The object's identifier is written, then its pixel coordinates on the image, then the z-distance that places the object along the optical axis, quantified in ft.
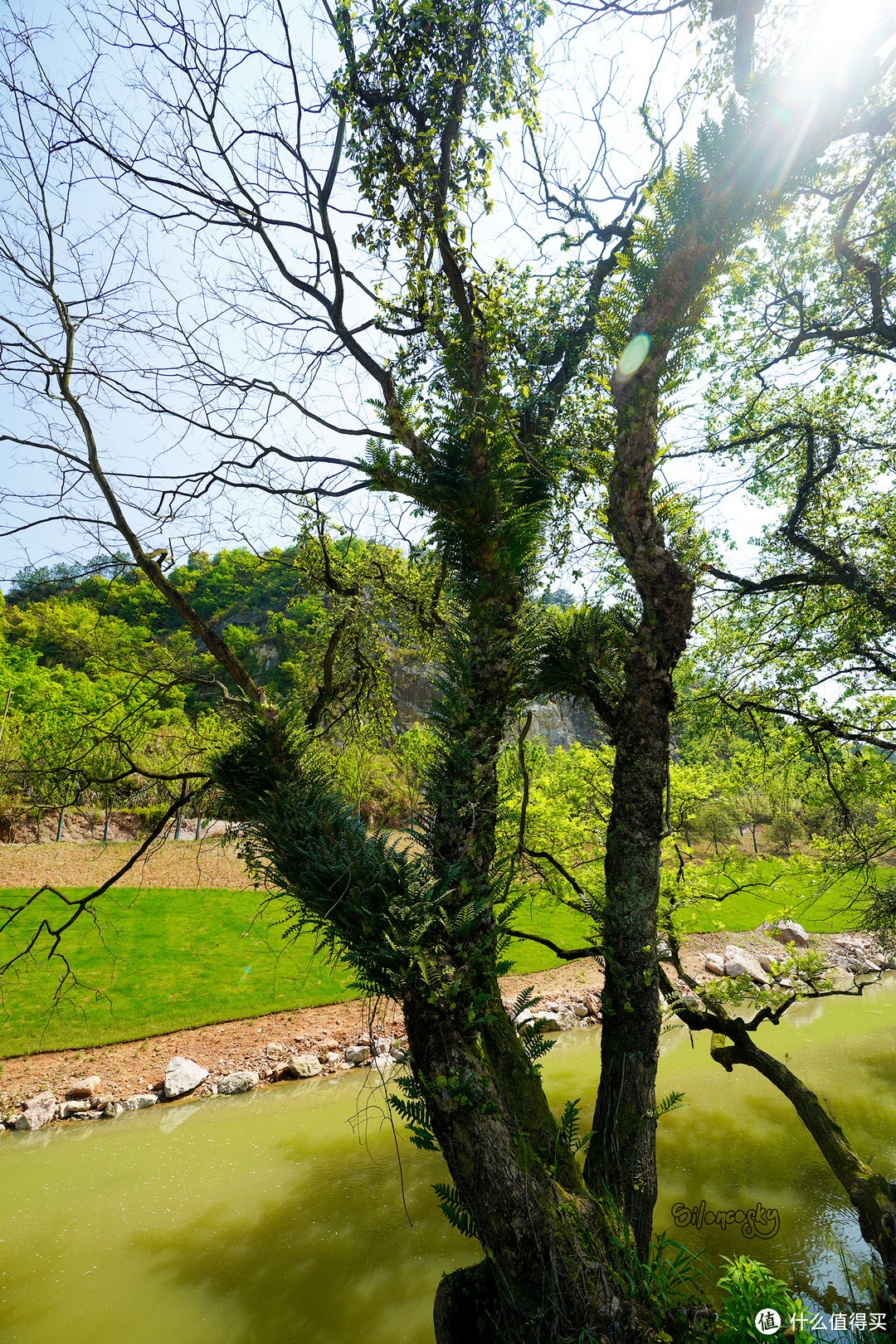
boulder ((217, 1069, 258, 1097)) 27.32
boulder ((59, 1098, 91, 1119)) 25.31
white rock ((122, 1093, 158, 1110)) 25.96
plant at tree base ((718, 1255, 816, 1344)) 8.89
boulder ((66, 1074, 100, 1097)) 26.25
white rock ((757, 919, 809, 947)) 54.49
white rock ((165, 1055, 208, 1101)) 26.84
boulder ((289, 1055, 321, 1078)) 28.68
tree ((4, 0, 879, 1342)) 8.80
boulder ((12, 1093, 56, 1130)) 24.58
